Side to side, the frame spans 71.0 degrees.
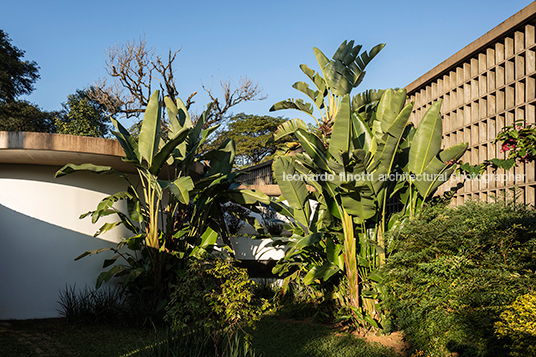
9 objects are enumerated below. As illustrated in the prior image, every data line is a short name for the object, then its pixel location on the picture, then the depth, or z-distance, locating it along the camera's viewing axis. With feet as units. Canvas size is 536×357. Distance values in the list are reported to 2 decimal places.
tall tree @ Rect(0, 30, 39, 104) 67.51
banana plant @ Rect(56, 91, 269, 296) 18.45
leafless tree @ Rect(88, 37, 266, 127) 51.03
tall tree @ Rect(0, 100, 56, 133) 69.97
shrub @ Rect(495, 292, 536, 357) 9.20
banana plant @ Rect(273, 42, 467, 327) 16.25
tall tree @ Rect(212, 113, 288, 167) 94.43
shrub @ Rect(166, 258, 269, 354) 12.04
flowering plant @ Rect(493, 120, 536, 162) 14.30
